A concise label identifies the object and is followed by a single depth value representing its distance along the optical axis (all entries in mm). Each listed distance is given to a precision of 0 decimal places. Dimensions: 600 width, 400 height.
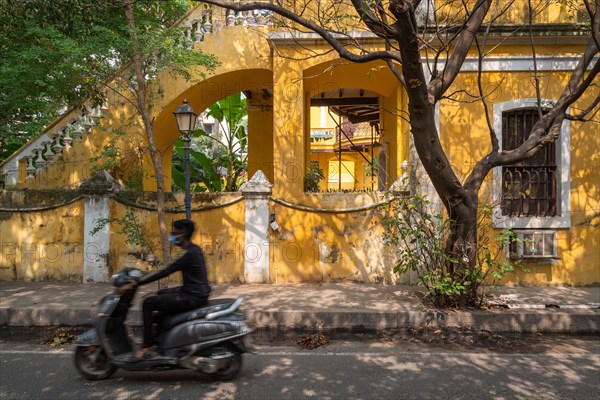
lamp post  8039
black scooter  4855
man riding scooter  4902
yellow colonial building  9555
